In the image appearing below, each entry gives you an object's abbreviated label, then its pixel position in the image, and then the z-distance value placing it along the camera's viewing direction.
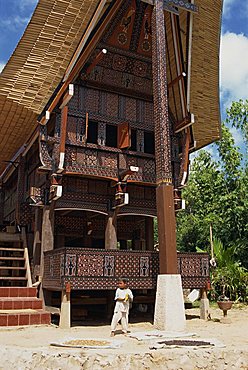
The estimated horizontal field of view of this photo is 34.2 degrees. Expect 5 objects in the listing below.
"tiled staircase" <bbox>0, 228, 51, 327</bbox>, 9.29
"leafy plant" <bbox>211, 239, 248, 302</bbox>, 15.66
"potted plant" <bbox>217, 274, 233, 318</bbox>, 10.79
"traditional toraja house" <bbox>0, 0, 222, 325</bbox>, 10.02
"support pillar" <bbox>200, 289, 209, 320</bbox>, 11.04
